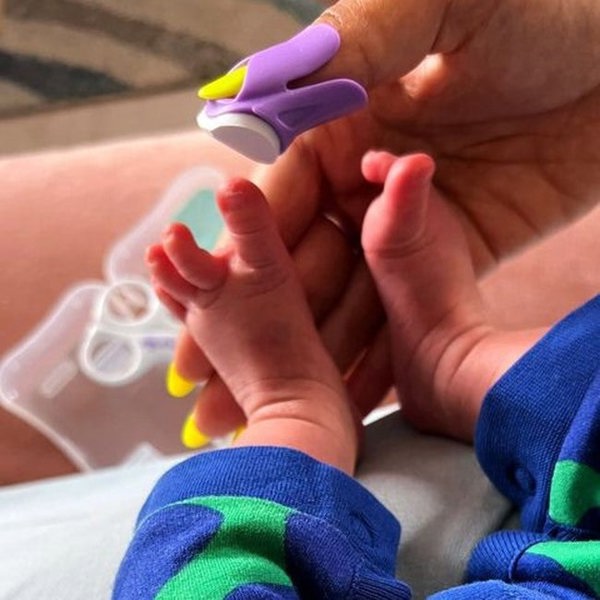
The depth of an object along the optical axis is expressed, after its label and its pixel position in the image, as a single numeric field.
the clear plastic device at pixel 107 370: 0.58
